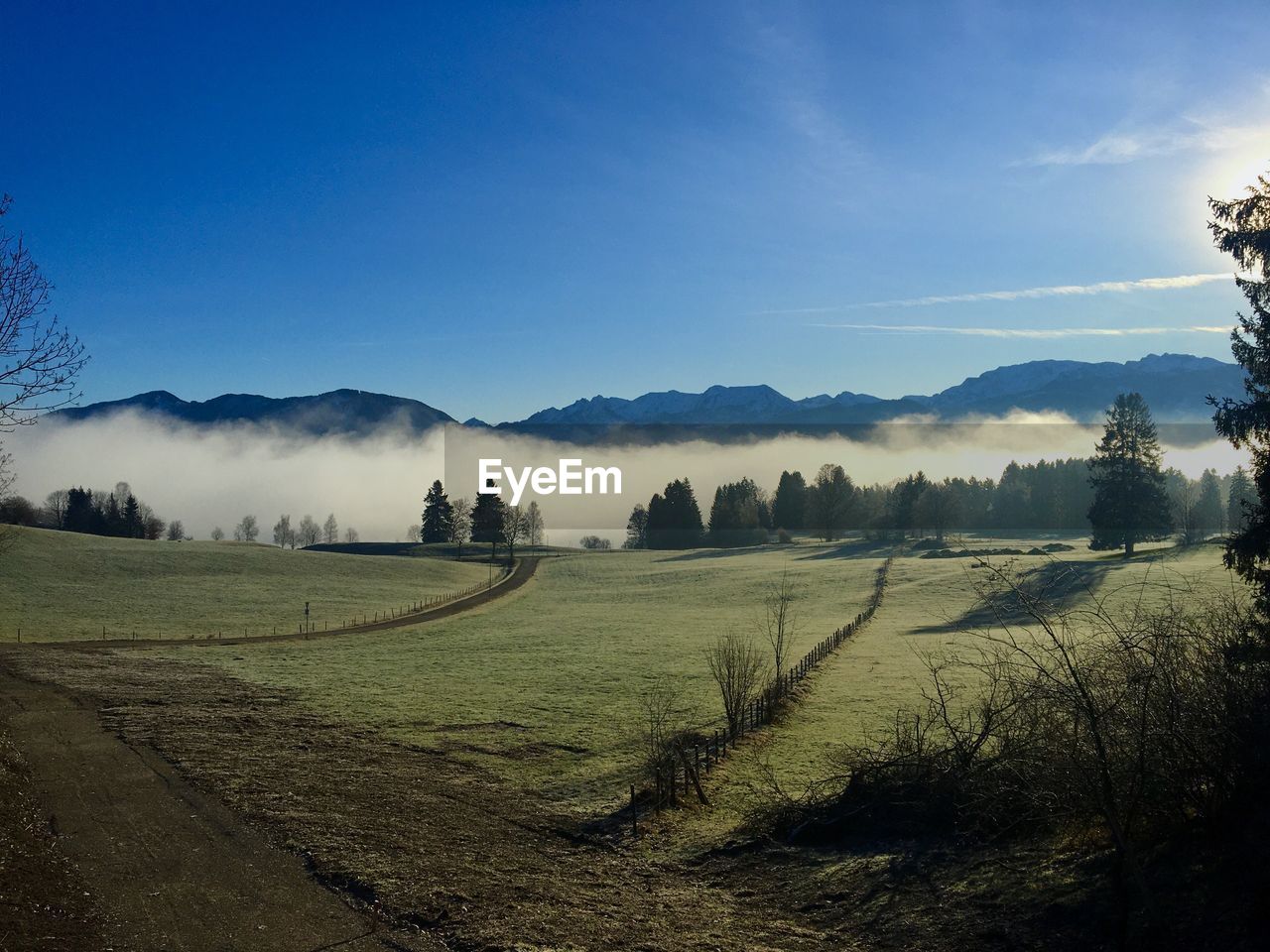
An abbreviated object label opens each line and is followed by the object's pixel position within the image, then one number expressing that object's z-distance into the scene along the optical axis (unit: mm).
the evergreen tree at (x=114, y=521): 130875
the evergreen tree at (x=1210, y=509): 115831
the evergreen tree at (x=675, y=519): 145125
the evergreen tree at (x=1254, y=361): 17703
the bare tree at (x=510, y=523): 122350
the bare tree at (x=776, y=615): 39219
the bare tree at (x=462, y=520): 166000
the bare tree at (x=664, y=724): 17906
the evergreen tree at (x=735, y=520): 140625
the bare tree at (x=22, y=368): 13539
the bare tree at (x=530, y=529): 182250
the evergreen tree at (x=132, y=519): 134750
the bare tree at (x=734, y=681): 22812
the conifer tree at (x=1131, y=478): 72688
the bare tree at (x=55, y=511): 155000
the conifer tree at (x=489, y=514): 127438
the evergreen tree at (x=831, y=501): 135500
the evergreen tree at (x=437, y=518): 156750
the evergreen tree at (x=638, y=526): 177112
